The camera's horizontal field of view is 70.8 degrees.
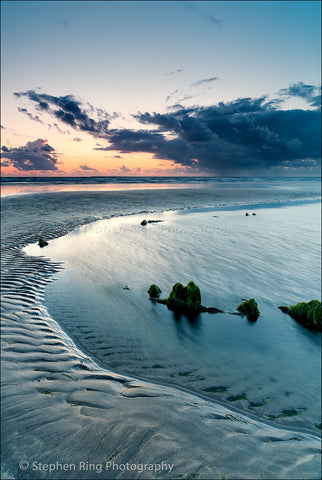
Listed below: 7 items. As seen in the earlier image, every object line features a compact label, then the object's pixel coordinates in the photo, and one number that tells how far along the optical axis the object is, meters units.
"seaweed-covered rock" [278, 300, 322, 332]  4.80
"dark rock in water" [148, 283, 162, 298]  5.93
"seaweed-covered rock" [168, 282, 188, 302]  5.45
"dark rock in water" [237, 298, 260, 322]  5.11
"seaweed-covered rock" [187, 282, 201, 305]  5.34
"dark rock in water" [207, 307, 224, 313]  5.36
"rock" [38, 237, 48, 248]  9.78
